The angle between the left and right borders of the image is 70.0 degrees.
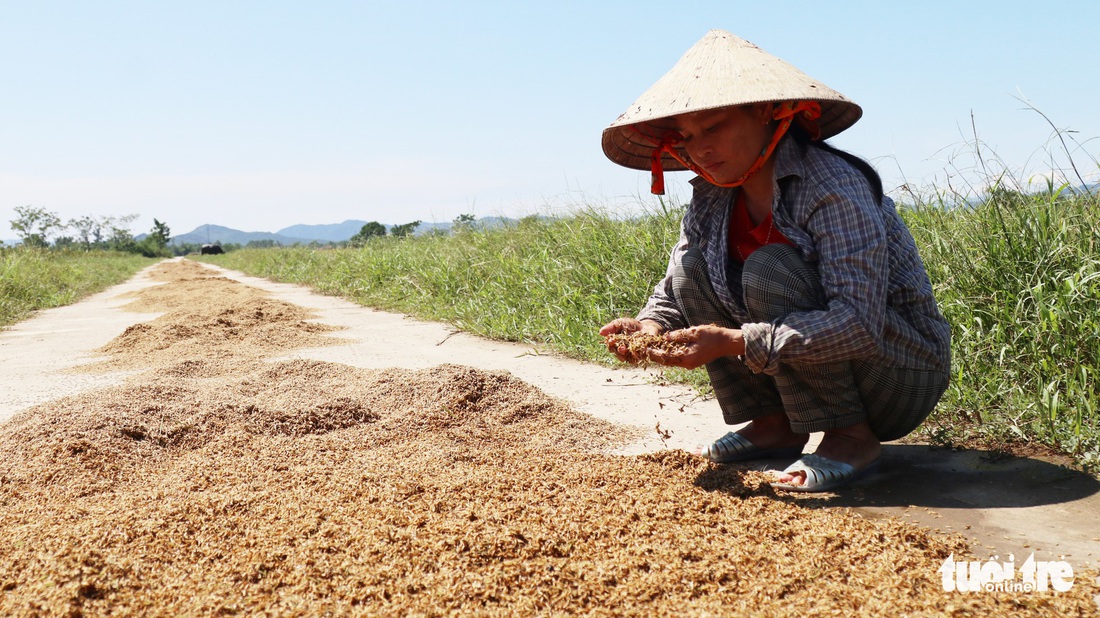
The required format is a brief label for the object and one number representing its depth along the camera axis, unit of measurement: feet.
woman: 6.08
